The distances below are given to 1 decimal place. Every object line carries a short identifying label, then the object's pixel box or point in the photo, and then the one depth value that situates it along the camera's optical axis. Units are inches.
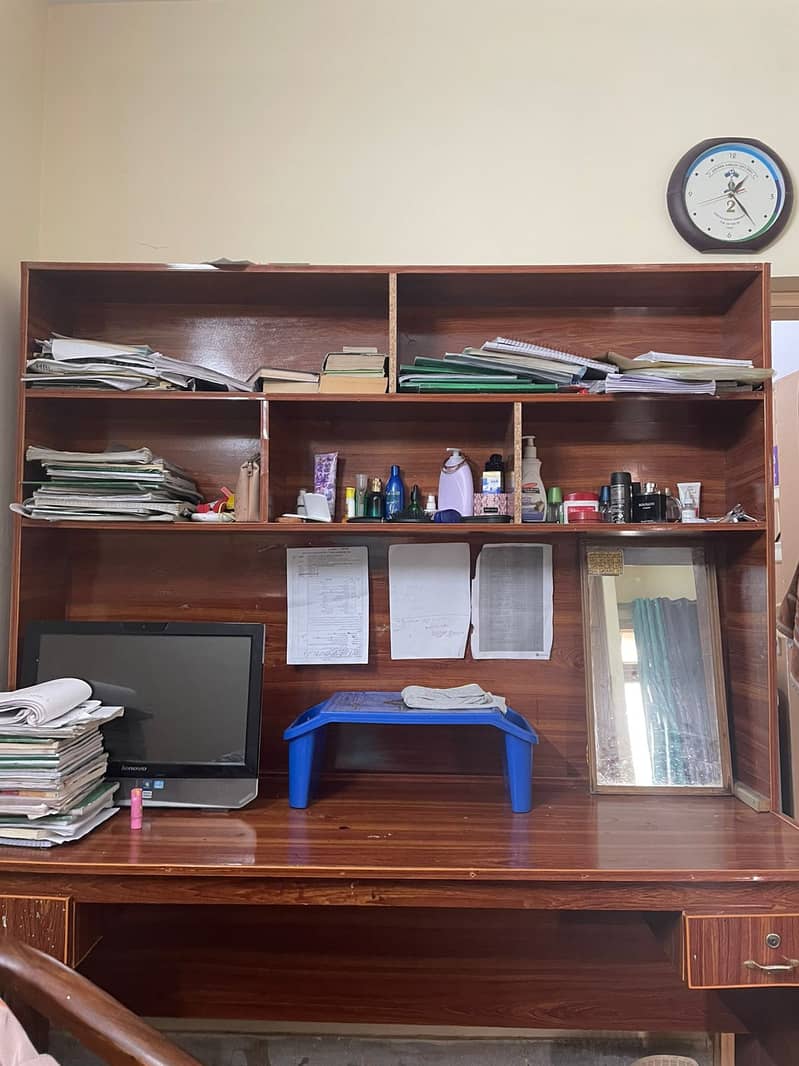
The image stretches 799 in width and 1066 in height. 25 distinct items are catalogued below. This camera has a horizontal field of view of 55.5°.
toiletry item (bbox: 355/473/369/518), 73.1
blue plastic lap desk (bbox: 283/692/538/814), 63.1
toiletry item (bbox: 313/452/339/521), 73.8
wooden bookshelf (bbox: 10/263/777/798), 72.7
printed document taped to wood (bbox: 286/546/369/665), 75.4
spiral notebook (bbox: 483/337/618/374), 65.9
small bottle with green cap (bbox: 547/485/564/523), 71.8
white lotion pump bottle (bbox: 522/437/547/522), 69.4
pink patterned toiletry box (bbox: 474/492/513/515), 70.4
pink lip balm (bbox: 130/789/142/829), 60.1
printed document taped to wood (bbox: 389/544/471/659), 75.3
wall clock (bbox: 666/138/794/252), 75.6
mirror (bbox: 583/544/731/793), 70.8
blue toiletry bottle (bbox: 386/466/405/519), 73.2
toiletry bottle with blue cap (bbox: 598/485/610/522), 71.6
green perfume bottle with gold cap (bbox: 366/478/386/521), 72.6
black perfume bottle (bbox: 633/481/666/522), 69.7
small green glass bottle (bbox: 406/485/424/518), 72.2
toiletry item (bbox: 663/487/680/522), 71.8
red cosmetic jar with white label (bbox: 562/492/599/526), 69.8
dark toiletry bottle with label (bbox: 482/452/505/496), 70.9
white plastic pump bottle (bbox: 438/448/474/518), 72.2
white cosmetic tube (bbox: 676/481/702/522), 73.5
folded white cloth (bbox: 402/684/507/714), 65.3
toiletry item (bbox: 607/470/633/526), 70.2
